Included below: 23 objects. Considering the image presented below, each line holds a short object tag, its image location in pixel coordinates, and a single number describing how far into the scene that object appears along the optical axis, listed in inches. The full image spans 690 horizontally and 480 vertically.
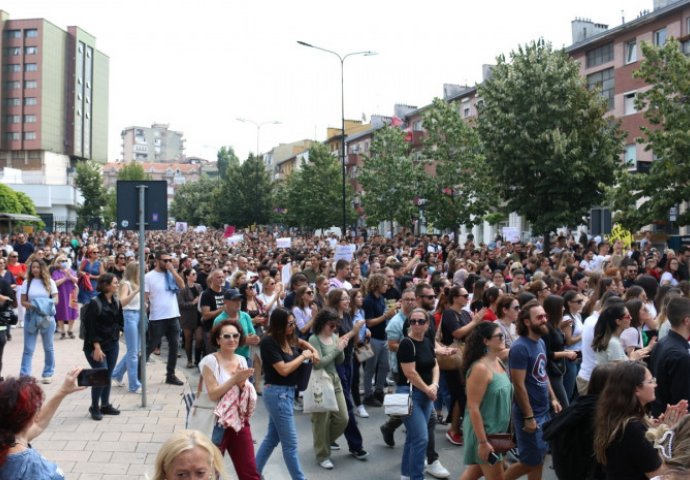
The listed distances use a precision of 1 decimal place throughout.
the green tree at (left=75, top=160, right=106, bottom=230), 2962.6
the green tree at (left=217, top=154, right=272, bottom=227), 2711.6
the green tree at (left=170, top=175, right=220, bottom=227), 3892.7
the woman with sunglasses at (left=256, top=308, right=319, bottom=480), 244.2
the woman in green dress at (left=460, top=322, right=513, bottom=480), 213.0
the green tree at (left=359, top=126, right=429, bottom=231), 1579.7
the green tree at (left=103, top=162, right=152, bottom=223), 3393.2
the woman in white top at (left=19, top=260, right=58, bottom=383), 399.9
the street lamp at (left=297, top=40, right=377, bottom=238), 1341.0
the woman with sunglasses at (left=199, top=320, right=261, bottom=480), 218.5
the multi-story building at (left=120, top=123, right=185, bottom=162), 7564.0
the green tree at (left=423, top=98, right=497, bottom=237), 1355.8
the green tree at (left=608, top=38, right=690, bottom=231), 820.0
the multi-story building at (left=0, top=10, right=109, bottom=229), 3599.9
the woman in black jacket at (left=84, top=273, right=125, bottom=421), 331.6
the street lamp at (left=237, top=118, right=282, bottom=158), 2207.2
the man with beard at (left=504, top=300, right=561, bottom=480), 221.6
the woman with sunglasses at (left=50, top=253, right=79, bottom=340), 569.9
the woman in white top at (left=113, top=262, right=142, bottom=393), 384.8
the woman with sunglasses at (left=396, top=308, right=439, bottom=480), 247.0
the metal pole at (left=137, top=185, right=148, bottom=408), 357.1
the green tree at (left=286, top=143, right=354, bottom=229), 2123.5
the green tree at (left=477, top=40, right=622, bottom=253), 1007.6
